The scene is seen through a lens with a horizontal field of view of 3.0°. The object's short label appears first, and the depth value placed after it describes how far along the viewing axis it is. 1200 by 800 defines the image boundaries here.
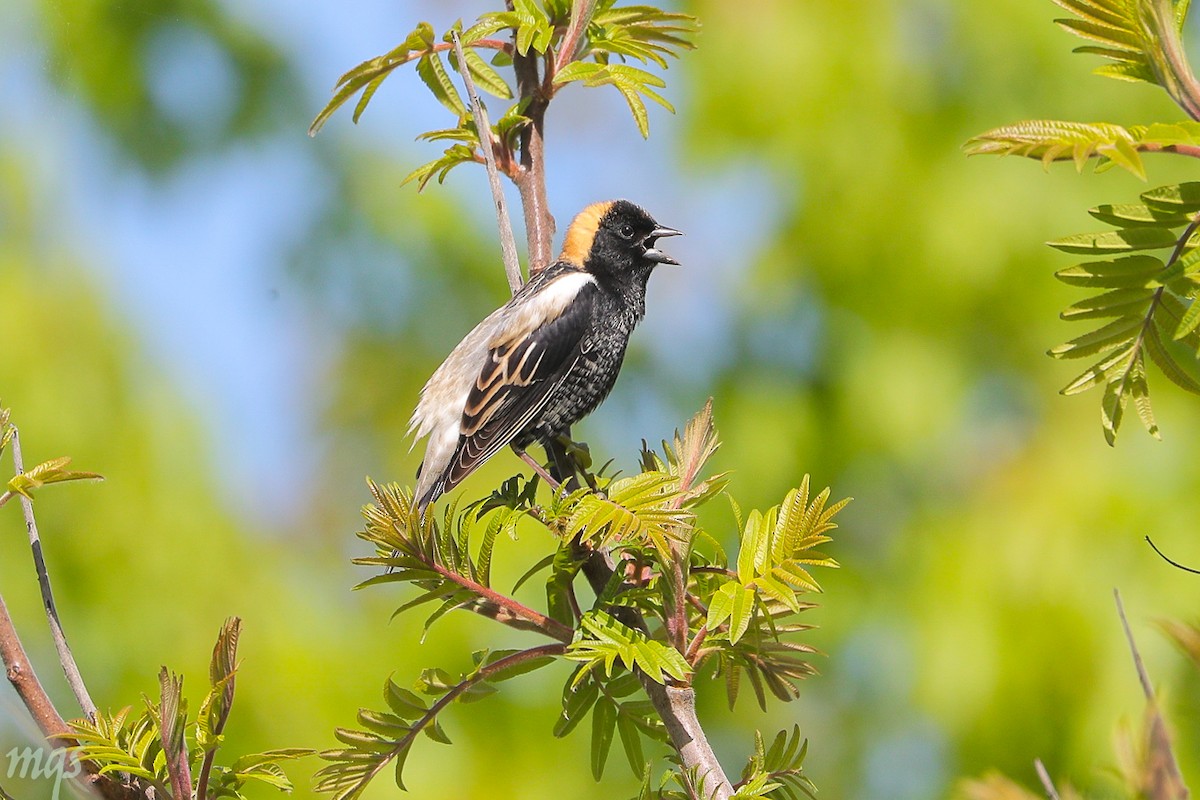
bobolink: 8.02
